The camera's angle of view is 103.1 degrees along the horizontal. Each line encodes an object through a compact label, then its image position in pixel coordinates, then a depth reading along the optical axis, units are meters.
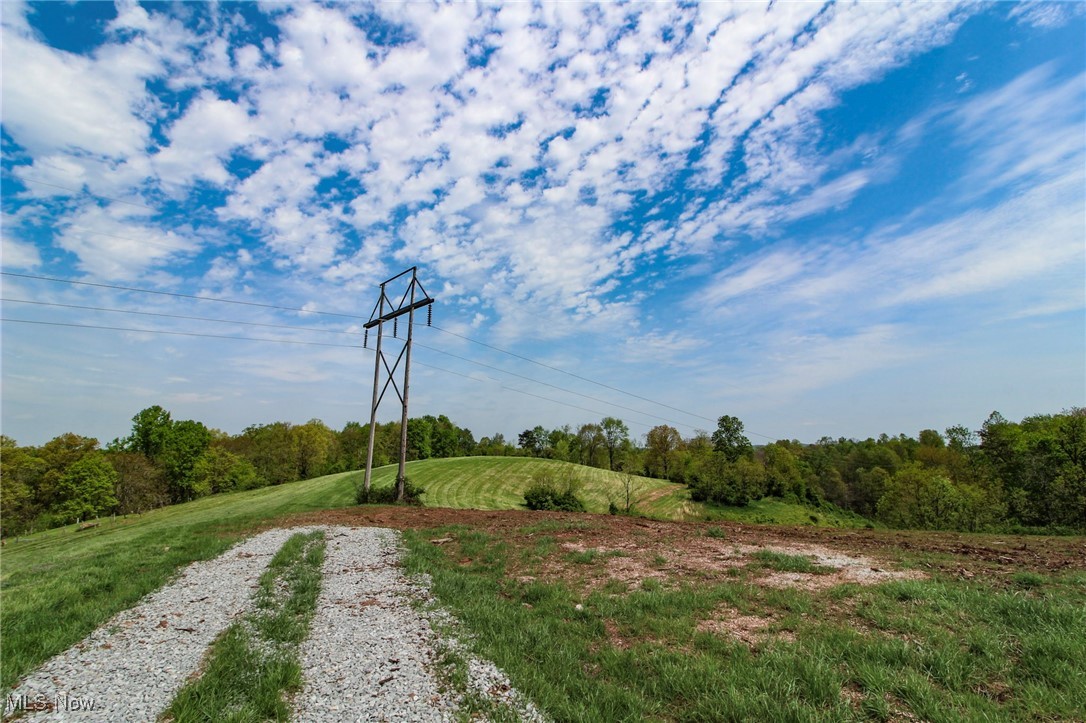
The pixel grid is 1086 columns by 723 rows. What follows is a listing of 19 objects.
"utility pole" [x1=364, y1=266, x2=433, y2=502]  23.72
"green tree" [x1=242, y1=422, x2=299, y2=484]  77.19
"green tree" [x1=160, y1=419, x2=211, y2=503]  66.12
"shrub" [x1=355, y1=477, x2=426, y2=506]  23.88
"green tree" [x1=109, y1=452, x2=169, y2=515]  55.94
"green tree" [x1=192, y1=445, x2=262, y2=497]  67.25
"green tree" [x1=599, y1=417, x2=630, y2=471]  93.62
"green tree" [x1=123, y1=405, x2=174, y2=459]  66.06
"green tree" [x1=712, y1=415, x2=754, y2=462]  83.62
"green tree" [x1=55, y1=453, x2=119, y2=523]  51.09
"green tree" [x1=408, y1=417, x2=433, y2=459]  92.56
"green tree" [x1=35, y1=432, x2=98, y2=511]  55.69
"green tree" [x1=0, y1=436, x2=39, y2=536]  48.94
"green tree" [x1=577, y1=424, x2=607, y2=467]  95.00
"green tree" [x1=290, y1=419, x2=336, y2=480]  79.69
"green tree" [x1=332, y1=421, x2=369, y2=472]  82.19
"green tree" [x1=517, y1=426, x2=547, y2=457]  110.65
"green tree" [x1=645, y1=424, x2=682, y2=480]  86.56
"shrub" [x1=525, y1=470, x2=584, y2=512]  32.34
